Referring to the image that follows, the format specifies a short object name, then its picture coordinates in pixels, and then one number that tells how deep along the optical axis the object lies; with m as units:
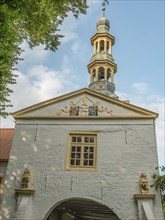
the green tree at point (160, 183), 9.21
